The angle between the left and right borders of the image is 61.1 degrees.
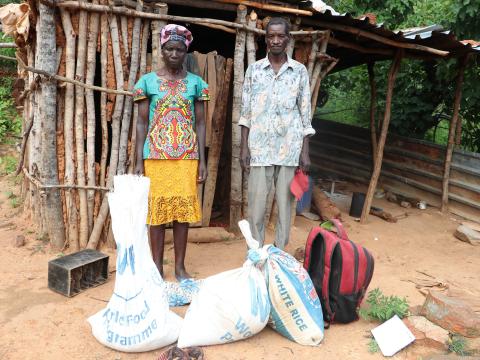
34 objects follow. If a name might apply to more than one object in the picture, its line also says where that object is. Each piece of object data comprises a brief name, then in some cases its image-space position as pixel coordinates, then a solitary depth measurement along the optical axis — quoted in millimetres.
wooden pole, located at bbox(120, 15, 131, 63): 3648
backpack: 2625
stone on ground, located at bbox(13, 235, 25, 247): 3840
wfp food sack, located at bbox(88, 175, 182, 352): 2266
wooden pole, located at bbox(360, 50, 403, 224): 5340
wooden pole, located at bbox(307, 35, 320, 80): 4289
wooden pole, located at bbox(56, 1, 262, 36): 3443
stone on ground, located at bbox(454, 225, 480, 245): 5035
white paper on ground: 2521
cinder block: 2984
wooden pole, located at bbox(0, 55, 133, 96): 3427
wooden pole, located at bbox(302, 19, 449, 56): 4259
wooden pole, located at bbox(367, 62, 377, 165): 6230
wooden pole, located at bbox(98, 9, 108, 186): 3631
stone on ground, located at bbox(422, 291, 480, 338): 2662
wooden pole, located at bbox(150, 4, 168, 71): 3658
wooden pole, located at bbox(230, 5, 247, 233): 4047
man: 3098
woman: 2885
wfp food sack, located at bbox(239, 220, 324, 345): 2480
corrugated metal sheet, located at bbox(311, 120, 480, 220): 5980
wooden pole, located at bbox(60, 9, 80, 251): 3553
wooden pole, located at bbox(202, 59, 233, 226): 4234
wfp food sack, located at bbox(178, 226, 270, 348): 2352
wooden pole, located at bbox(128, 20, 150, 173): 3742
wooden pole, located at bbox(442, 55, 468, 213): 5762
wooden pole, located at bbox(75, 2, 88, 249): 3586
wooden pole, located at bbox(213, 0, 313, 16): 3904
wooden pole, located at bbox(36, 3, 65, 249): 3471
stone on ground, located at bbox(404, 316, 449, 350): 2578
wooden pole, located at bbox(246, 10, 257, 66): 4060
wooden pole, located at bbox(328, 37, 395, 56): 4606
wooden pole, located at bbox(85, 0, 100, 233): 3611
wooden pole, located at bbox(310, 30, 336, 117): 4344
